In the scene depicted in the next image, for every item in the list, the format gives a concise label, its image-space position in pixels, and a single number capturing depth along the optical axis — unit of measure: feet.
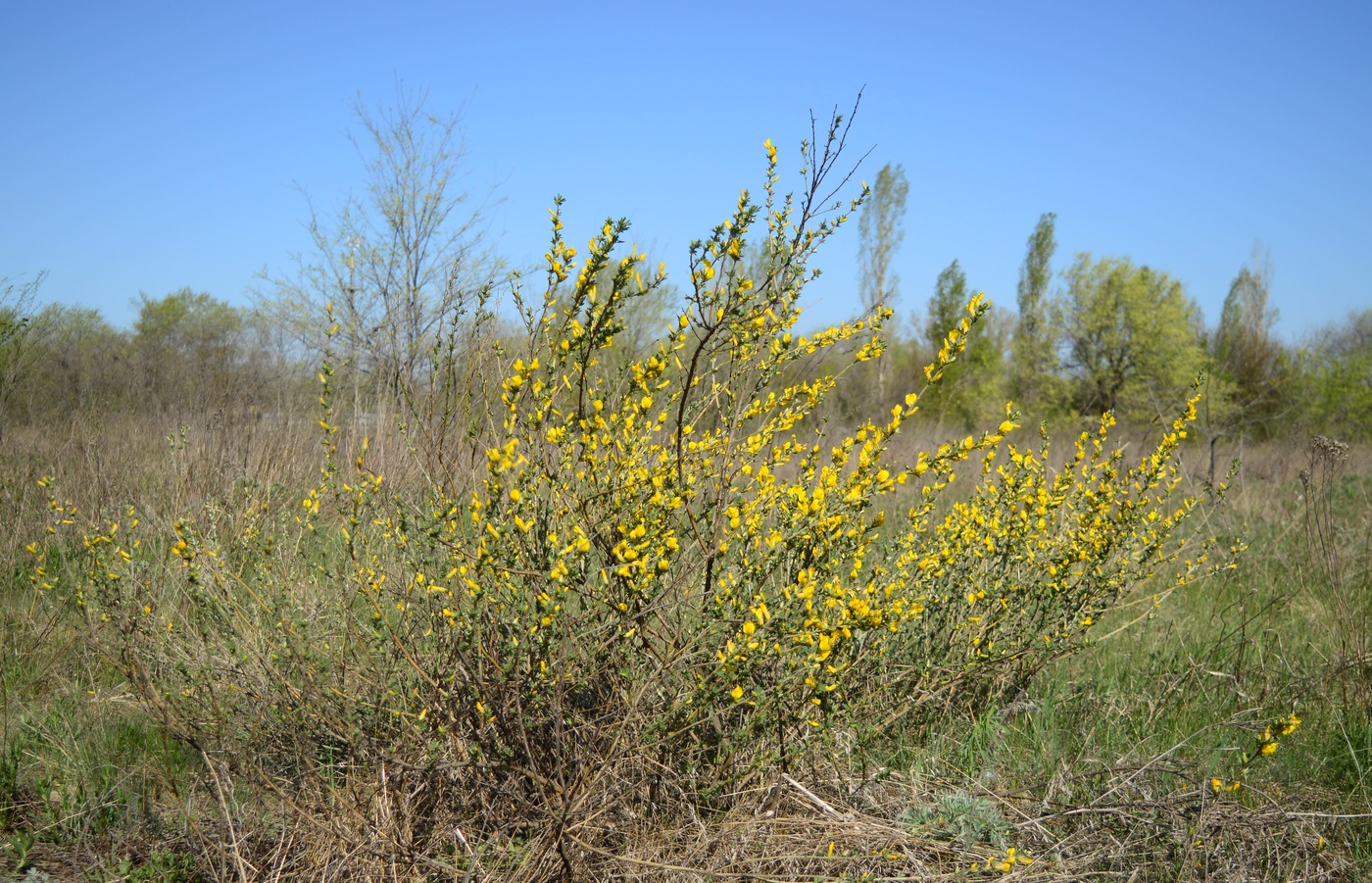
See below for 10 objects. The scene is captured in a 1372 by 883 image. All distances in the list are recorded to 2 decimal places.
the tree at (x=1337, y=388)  65.05
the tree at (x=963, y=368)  83.46
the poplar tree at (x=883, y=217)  114.01
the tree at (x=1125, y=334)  81.15
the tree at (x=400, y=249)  40.73
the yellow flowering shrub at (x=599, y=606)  7.11
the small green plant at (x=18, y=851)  8.21
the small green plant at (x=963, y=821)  7.86
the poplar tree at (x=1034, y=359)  87.66
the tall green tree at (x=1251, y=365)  71.05
